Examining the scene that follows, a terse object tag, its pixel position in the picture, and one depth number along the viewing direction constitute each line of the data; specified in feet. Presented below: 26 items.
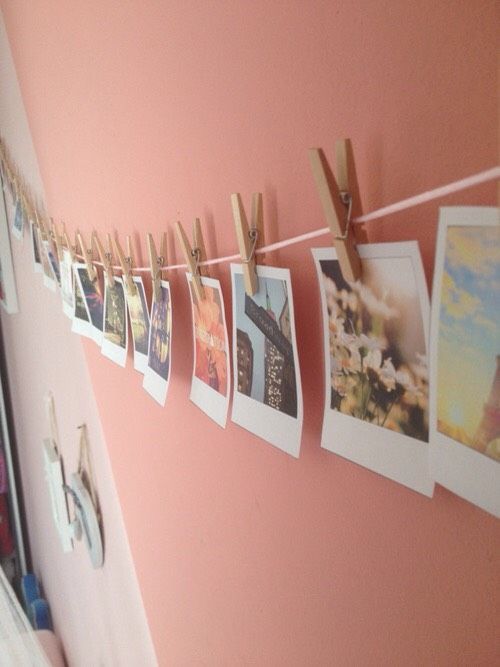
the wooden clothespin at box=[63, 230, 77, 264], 4.09
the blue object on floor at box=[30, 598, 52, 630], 9.73
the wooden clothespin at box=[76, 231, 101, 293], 3.65
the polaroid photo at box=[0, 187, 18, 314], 8.13
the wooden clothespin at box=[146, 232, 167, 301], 2.52
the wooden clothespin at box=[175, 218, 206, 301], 2.14
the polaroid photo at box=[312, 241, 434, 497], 1.25
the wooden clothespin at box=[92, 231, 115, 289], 3.26
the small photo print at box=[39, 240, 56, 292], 5.05
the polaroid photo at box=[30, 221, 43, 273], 5.58
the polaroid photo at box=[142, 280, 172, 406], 2.57
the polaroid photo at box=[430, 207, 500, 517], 1.03
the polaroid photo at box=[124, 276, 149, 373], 2.90
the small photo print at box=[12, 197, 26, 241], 6.16
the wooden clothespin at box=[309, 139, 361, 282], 1.29
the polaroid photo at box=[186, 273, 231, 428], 2.11
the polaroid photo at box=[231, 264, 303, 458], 1.69
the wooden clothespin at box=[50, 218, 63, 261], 4.50
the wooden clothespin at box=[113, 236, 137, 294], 2.95
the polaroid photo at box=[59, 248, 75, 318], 4.20
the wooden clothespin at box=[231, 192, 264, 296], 1.70
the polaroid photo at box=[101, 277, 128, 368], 3.23
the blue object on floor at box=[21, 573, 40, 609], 10.18
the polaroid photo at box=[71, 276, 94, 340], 3.94
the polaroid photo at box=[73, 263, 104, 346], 3.70
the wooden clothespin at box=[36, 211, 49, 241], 4.99
